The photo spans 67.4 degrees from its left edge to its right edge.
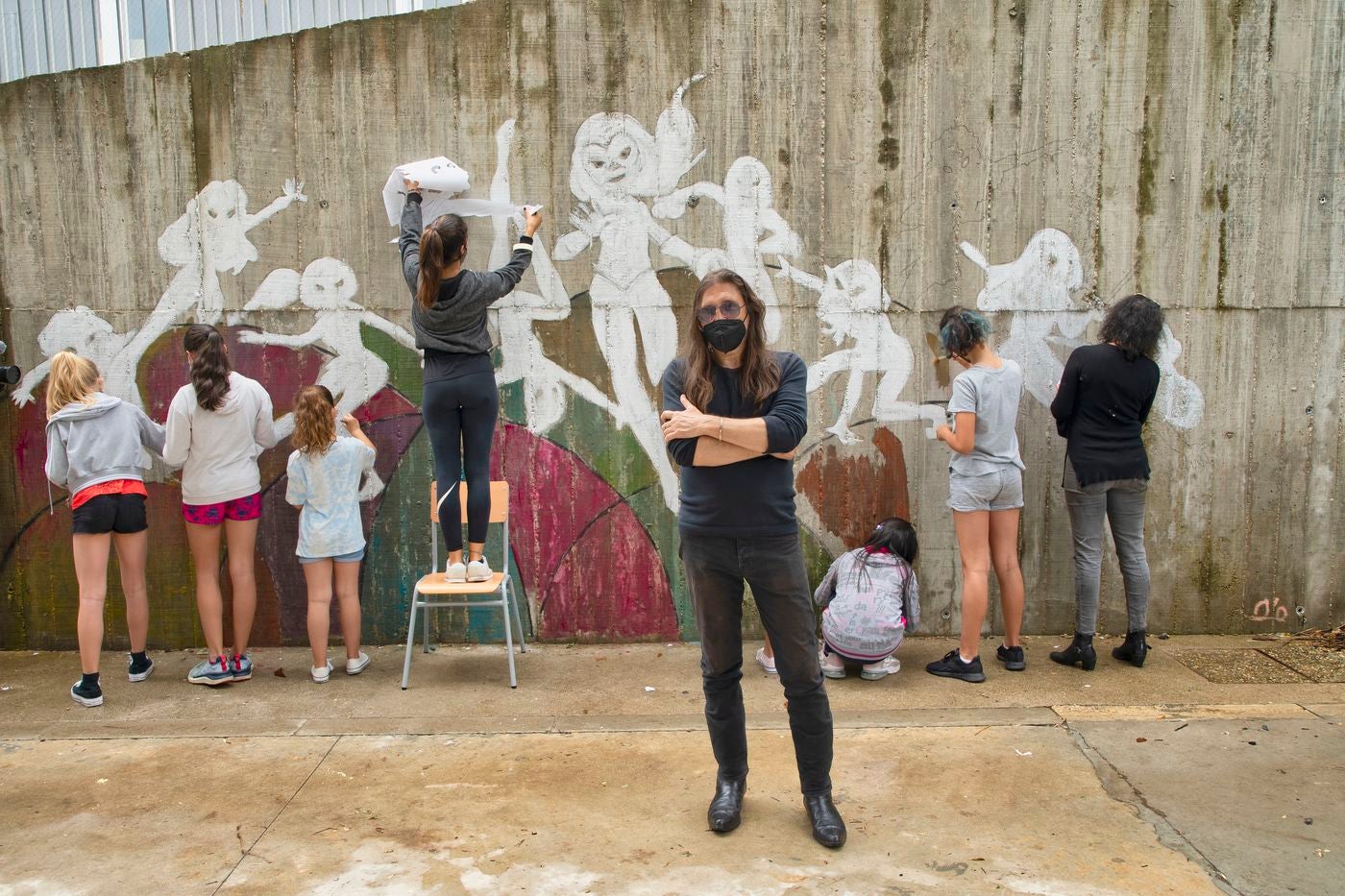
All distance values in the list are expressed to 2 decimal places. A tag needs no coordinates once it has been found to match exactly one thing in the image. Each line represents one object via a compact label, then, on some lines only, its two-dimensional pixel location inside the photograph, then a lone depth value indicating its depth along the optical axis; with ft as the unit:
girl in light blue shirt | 16.06
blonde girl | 15.48
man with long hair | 10.41
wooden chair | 15.71
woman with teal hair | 15.51
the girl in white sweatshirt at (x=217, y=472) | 15.85
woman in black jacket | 15.71
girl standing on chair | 14.74
